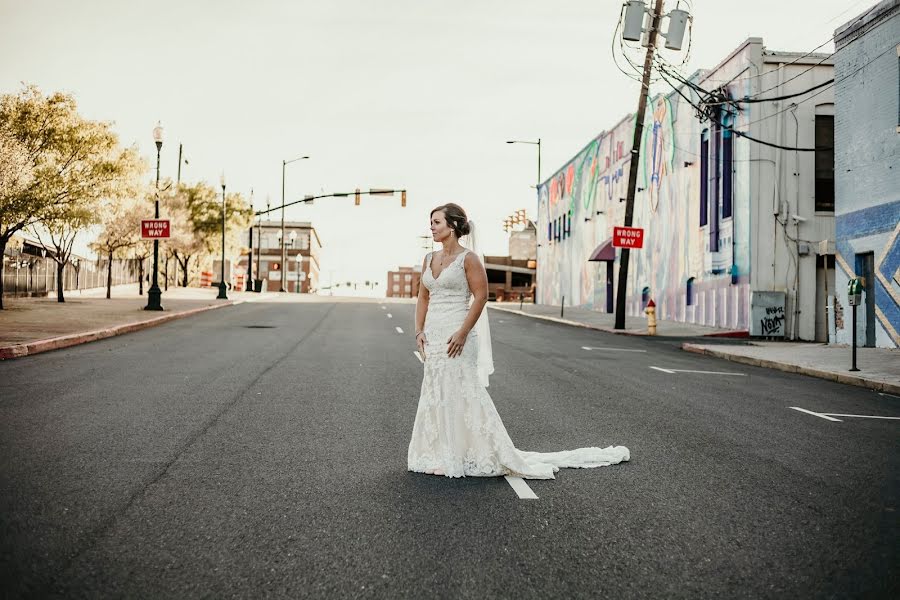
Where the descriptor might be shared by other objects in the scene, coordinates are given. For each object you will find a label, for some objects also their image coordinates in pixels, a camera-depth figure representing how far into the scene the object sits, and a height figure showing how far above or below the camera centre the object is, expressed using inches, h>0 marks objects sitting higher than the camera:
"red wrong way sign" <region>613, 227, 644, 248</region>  953.5 +68.7
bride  212.2 -27.2
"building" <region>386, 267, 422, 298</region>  7096.5 +63.0
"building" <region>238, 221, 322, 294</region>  5059.1 +238.7
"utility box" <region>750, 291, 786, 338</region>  844.6 -21.6
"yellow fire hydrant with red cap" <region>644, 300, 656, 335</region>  900.0 -32.8
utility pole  935.5 +125.9
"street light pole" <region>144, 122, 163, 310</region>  1005.8 -9.5
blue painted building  641.0 +110.9
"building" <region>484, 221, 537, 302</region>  3986.2 +118.5
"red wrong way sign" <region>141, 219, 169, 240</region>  973.2 +73.3
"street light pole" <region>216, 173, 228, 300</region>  1557.0 -11.0
